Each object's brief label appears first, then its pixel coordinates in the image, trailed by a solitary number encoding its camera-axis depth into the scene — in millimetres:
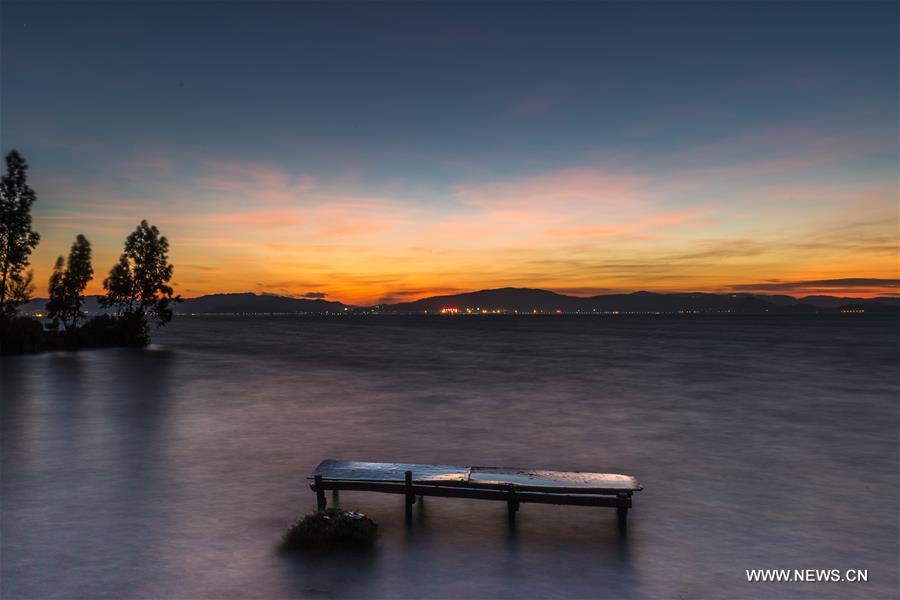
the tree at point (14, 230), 62594
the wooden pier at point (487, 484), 13675
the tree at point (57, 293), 77438
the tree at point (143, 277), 81000
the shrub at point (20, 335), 63438
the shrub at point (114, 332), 77250
